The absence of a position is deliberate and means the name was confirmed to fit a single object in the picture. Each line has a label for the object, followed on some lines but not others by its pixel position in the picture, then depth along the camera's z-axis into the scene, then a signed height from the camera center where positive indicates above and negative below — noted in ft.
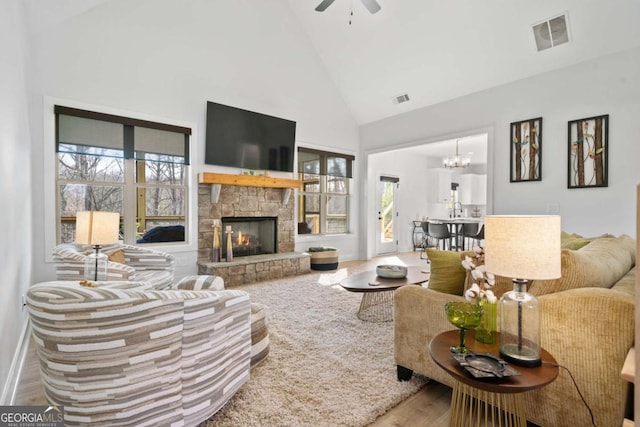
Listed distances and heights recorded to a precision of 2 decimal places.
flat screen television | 15.79 +3.81
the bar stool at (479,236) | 19.47 -1.61
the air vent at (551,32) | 12.40 +7.26
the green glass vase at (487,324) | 4.91 -1.82
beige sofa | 4.18 -1.75
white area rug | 5.65 -3.65
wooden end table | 3.77 -2.07
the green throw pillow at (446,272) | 6.33 -1.27
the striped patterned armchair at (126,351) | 4.14 -2.02
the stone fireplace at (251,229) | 15.44 -1.05
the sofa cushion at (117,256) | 10.19 -1.51
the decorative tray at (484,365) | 3.95 -2.04
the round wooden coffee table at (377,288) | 9.57 -2.34
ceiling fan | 11.61 +7.67
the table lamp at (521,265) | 4.12 -0.74
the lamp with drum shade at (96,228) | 7.61 -0.45
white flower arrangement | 4.67 -1.16
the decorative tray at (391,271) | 10.53 -2.08
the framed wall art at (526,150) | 14.46 +2.81
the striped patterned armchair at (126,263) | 8.87 -1.73
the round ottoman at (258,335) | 7.12 -2.90
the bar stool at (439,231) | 22.39 -1.48
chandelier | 24.43 +3.78
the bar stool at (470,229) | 23.22 -1.39
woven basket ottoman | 18.70 -2.96
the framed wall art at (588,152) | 12.67 +2.41
